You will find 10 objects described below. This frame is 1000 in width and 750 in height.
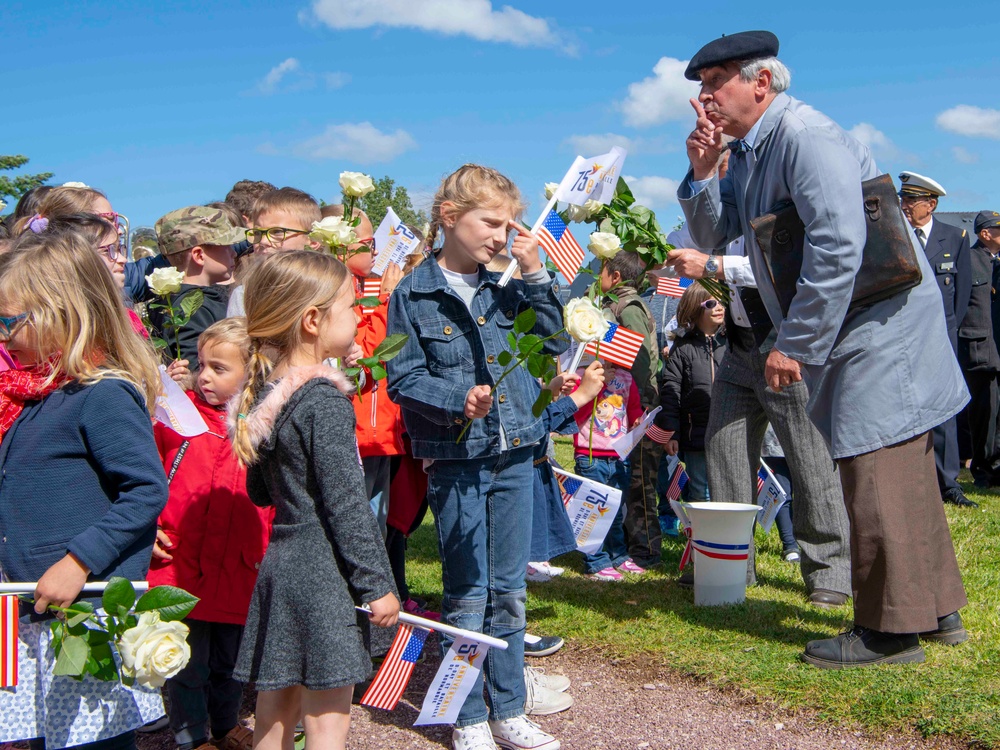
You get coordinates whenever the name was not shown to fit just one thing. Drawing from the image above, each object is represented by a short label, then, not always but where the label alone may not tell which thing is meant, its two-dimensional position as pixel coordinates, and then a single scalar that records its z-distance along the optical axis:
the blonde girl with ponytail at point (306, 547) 2.51
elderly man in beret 3.48
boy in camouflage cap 4.29
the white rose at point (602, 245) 3.29
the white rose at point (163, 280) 3.84
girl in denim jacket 3.27
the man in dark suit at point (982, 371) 8.59
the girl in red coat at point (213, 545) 3.30
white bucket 4.66
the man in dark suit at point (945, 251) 7.80
